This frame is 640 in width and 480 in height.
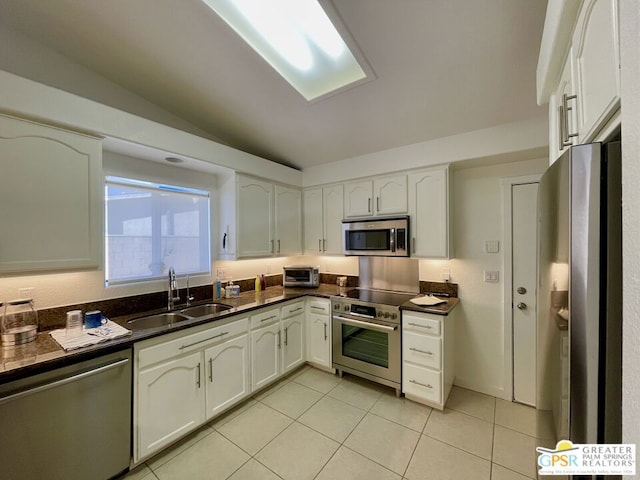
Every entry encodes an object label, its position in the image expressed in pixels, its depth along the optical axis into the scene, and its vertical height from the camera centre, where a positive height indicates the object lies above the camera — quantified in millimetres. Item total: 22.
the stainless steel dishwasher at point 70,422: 1222 -986
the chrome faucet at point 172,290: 2297 -461
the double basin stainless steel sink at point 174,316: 2047 -683
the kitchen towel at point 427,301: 2368 -614
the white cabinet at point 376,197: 2664 +472
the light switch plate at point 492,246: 2447 -84
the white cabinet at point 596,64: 606 +494
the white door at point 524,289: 2307 -488
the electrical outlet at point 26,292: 1674 -340
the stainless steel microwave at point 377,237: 2582 +20
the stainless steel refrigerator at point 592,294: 620 -147
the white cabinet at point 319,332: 2811 -1075
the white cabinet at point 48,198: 1438 +271
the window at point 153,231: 2115 +92
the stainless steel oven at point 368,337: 2387 -1013
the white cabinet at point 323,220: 3104 +248
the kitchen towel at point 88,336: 1460 -598
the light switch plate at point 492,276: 2453 -381
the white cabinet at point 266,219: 2734 +247
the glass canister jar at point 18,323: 1467 -505
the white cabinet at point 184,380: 1657 -1063
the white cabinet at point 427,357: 2180 -1074
